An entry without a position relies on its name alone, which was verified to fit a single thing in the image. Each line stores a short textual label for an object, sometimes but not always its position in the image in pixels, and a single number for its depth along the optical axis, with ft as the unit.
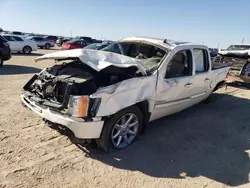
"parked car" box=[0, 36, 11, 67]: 29.81
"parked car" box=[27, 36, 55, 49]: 79.45
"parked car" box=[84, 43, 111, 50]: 34.09
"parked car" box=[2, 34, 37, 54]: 49.45
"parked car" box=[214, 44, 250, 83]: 23.39
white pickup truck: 8.65
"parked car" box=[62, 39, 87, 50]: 59.18
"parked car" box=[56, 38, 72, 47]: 93.53
